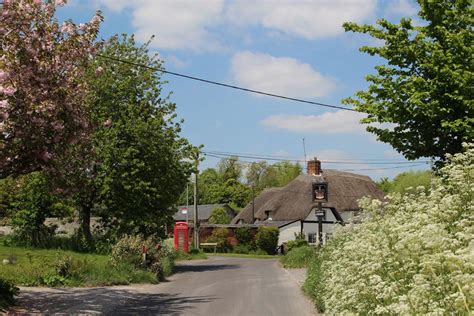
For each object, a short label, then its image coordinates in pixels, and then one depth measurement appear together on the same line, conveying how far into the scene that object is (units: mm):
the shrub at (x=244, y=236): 58562
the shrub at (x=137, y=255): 22617
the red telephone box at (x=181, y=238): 44062
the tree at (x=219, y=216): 76500
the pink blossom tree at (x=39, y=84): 12906
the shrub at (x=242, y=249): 57031
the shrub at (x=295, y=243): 44844
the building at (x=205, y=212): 84688
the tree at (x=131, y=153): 26359
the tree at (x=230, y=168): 114188
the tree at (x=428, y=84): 13695
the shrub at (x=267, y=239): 55500
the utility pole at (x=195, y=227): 49709
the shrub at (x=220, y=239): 57781
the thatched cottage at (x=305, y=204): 60500
